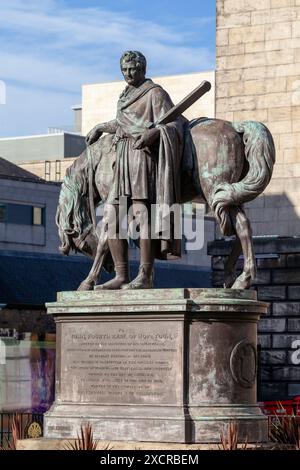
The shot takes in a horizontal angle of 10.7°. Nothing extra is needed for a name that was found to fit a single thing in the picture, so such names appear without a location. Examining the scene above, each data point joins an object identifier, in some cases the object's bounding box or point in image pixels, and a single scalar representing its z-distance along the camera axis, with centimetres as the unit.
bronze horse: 1952
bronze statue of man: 1961
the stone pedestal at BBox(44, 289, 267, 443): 1859
